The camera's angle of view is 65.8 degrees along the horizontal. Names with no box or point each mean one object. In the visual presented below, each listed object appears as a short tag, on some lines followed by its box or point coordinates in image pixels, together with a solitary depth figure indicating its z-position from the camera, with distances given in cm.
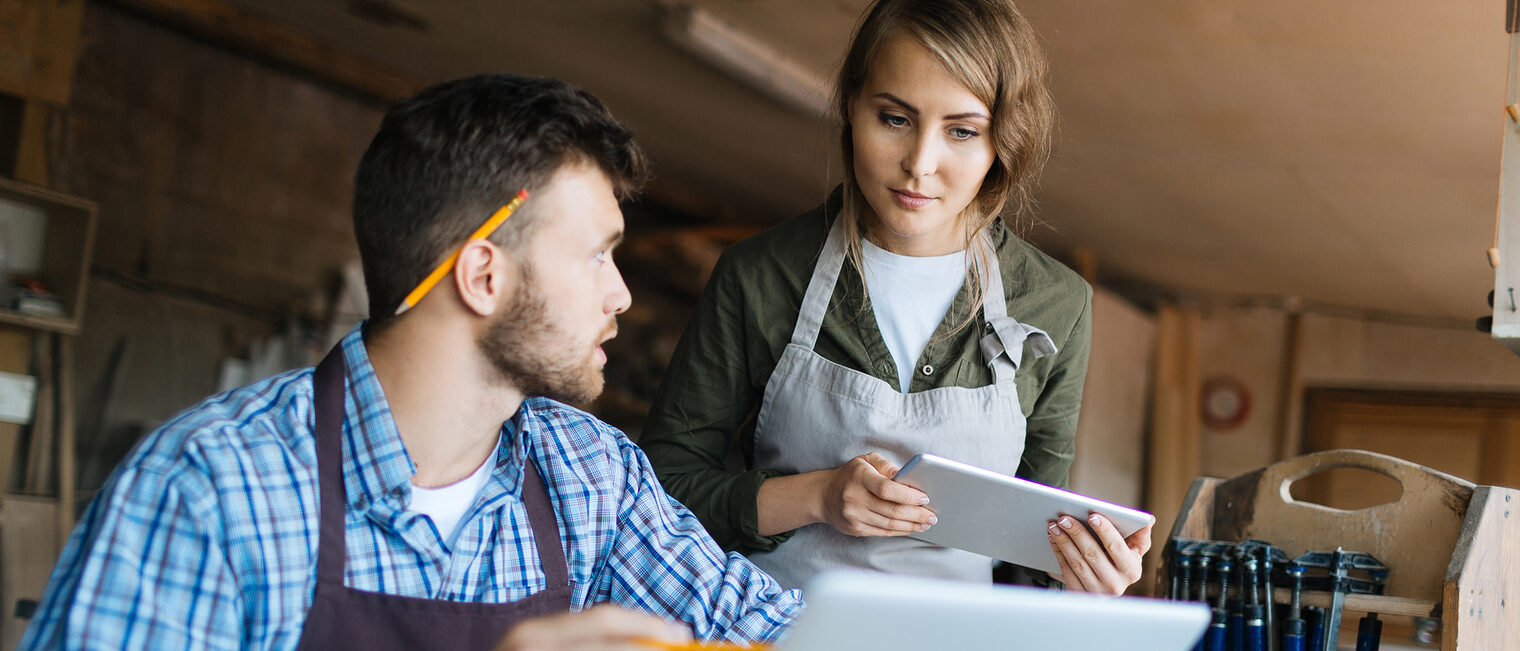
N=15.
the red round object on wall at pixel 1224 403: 825
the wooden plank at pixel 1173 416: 788
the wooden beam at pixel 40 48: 379
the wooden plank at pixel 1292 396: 798
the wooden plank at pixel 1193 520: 209
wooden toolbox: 178
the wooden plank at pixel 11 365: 377
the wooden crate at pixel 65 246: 394
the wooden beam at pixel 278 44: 456
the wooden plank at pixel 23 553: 365
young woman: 182
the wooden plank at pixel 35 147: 388
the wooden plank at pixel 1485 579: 174
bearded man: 110
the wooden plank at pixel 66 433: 387
